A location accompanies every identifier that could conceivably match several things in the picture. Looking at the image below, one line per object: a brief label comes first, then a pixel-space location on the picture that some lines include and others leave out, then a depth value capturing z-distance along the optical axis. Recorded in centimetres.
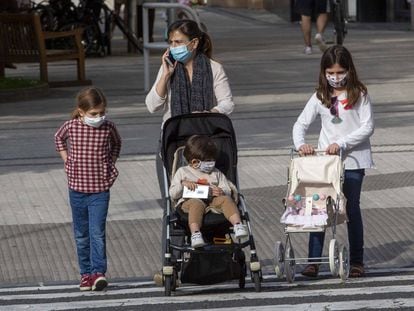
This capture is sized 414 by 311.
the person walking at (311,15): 5094
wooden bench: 4153
